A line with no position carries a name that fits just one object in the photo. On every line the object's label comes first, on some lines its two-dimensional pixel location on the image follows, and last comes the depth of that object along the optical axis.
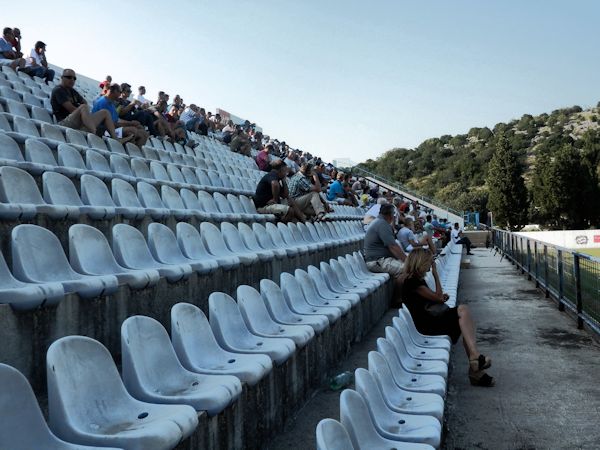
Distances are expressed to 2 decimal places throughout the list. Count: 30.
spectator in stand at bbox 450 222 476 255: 16.90
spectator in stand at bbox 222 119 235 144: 12.56
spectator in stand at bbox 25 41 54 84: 8.07
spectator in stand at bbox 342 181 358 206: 11.66
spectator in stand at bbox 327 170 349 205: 10.76
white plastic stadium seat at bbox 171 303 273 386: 1.80
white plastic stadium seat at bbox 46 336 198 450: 1.18
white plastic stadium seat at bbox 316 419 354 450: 1.21
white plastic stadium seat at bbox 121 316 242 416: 1.51
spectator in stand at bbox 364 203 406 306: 5.38
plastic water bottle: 2.83
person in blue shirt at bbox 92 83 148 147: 5.92
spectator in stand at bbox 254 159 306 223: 6.00
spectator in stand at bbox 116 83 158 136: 6.93
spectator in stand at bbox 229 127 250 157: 12.08
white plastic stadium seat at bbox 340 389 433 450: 1.53
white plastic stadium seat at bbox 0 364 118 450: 1.04
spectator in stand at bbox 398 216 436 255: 6.91
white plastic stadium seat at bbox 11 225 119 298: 1.92
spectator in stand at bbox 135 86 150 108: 10.94
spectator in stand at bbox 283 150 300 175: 13.80
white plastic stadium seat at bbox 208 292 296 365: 2.09
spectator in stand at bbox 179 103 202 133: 10.95
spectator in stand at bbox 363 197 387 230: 6.87
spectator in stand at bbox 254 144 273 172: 10.27
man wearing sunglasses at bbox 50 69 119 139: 5.50
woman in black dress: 3.47
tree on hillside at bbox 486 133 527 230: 35.59
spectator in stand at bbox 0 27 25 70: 7.96
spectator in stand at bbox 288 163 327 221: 6.69
